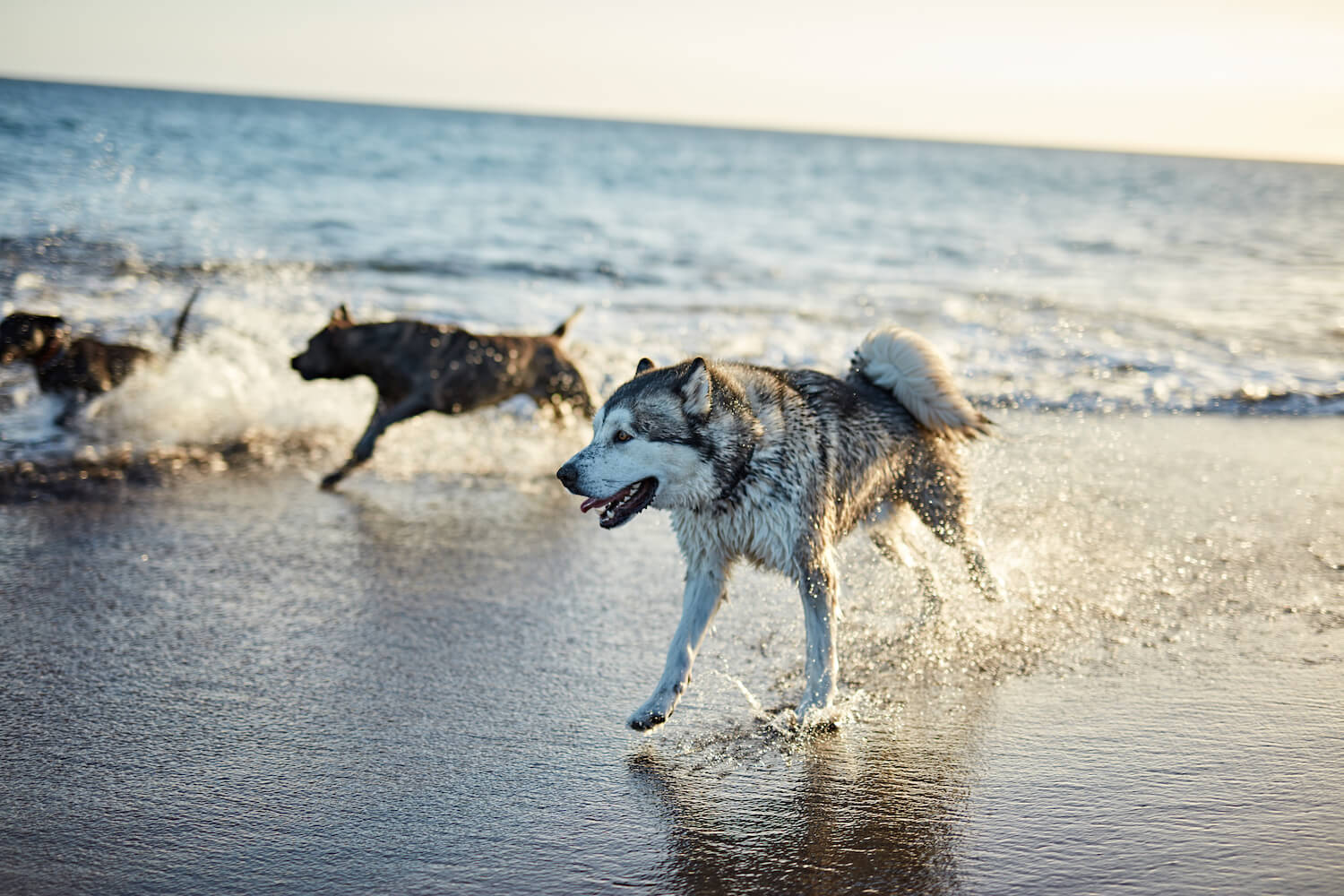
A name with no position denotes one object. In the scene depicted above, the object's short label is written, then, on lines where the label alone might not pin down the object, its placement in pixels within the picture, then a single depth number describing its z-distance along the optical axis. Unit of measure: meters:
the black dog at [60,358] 7.60
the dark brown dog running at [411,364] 7.55
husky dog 3.75
